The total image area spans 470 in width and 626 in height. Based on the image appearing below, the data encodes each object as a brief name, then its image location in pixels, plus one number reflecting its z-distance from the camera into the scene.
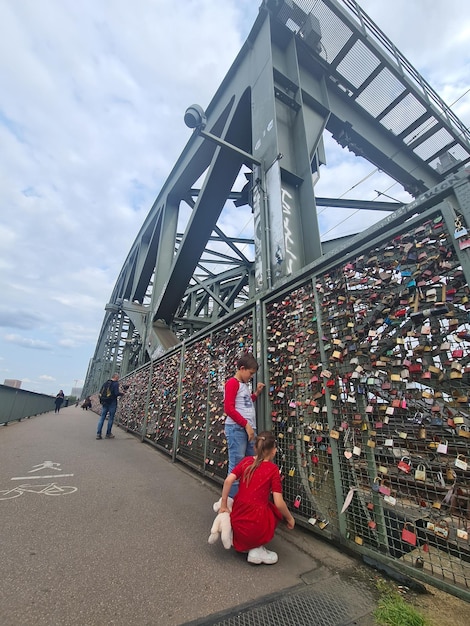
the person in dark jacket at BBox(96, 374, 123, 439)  6.44
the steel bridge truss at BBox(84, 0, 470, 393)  3.77
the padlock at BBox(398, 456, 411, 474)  1.54
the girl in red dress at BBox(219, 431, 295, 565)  1.70
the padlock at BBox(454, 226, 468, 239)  1.52
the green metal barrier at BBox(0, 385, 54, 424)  8.04
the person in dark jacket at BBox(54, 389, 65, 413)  16.86
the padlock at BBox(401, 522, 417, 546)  1.46
